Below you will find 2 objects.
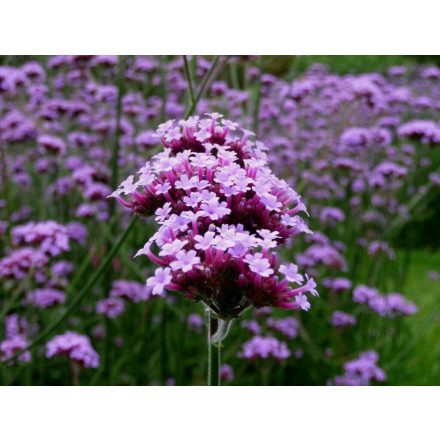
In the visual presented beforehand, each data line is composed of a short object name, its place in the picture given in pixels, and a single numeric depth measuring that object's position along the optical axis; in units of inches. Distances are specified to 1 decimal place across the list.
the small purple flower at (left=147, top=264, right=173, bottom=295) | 5.0
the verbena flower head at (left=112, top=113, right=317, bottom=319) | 5.1
